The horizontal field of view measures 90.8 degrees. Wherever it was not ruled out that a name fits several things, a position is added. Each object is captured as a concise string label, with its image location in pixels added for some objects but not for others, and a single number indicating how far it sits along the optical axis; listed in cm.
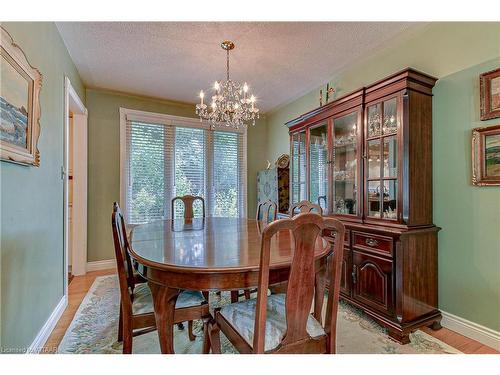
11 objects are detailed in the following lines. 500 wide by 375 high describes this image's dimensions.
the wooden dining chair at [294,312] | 95
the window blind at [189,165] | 395
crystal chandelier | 233
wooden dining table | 111
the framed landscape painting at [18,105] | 131
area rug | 170
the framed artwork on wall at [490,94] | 170
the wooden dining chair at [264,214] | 209
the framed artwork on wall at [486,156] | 170
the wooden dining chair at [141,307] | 135
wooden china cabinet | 186
